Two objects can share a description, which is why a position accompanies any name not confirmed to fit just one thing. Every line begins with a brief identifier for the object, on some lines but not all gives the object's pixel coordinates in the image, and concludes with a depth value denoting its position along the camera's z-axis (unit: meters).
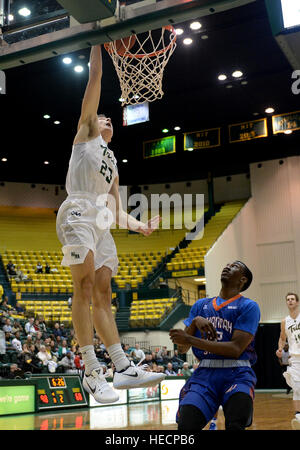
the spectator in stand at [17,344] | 13.98
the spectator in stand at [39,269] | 22.12
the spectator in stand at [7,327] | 15.02
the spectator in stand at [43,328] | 16.77
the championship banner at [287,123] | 18.12
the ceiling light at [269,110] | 19.28
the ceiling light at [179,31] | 13.15
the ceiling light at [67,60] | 14.43
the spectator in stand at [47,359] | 13.46
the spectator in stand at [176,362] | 16.69
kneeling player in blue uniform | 3.70
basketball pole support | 3.99
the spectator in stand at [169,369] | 15.52
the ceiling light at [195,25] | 13.04
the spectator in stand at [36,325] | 16.80
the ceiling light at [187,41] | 13.90
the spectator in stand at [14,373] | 12.13
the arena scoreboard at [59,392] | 11.99
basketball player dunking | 3.56
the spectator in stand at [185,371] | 15.91
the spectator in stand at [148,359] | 14.20
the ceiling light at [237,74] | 16.23
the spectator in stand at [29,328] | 16.28
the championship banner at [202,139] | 19.66
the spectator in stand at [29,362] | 13.03
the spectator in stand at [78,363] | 13.88
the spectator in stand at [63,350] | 14.87
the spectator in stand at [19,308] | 19.75
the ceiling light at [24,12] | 4.54
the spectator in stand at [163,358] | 15.95
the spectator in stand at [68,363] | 13.77
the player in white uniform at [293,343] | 8.54
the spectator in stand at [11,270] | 21.67
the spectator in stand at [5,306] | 17.21
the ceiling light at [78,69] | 15.20
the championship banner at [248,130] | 18.59
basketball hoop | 4.68
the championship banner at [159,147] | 20.16
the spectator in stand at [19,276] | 21.34
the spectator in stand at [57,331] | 16.97
